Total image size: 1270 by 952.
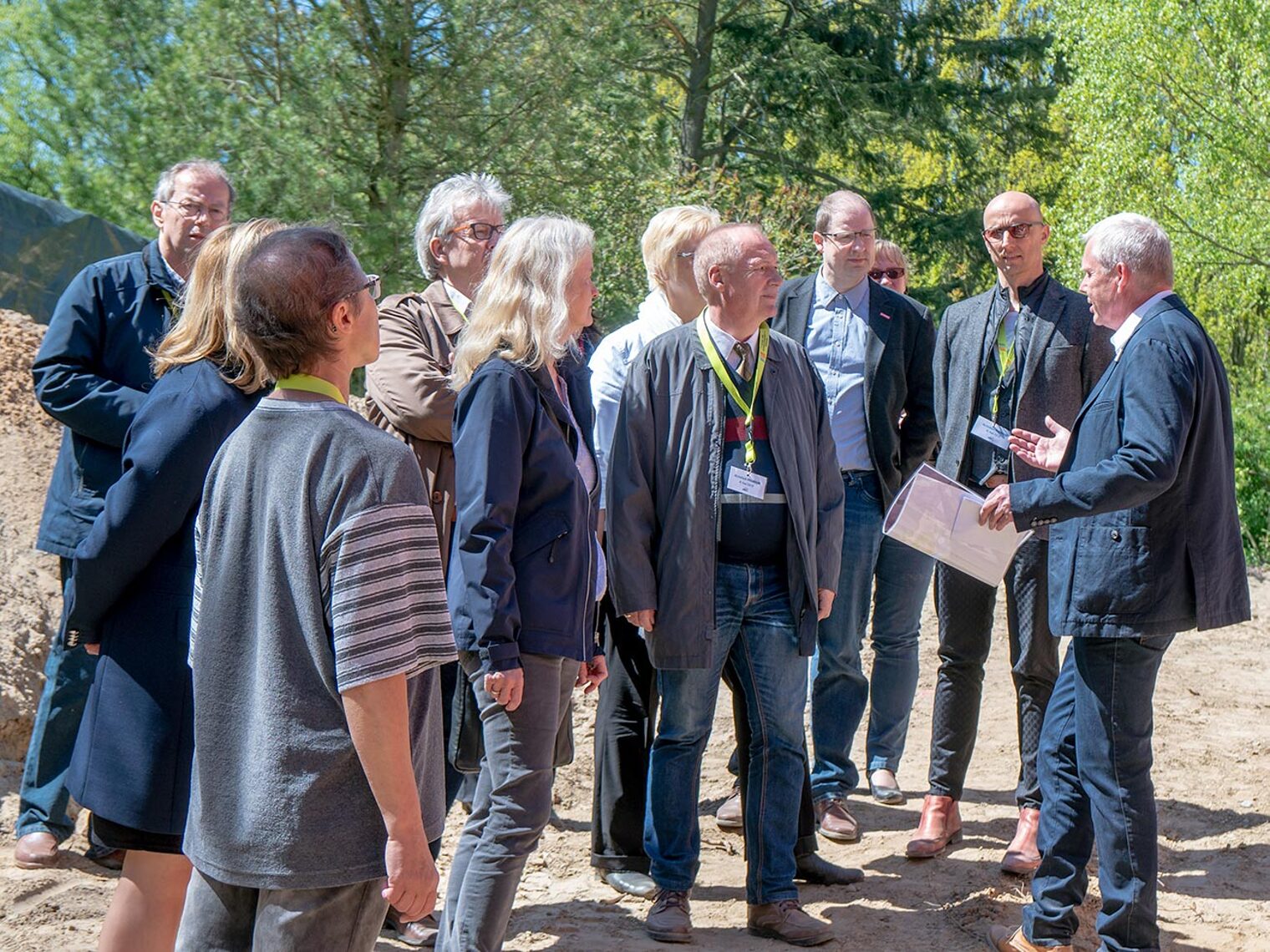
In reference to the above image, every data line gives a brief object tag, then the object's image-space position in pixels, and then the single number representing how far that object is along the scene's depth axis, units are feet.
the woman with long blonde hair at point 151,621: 9.18
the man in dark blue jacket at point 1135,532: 12.15
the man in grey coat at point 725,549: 13.57
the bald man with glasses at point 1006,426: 16.20
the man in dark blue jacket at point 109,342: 13.09
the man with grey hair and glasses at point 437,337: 13.51
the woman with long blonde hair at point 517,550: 11.14
